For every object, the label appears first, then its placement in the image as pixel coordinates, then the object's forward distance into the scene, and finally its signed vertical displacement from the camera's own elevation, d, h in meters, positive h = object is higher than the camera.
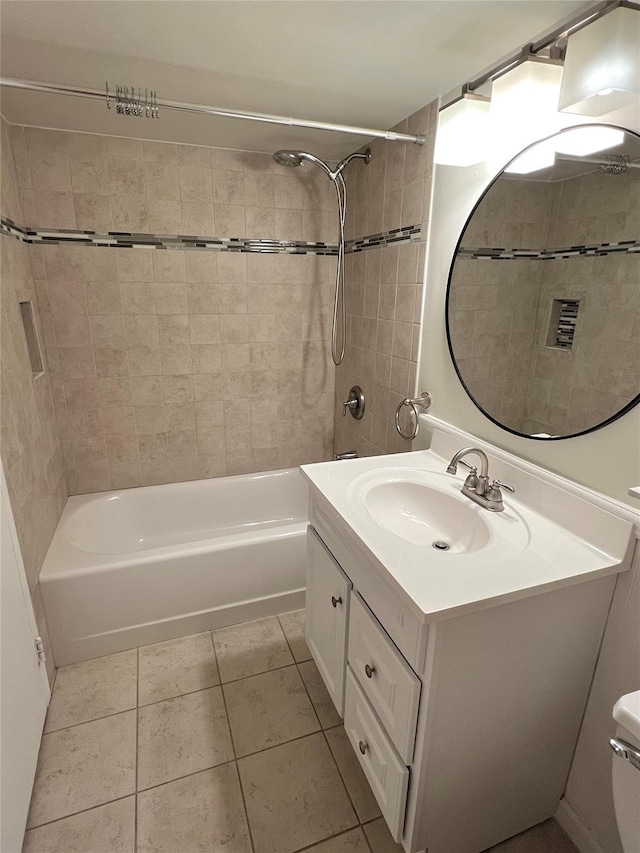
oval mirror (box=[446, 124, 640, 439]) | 0.99 +0.02
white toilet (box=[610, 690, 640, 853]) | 0.71 -0.77
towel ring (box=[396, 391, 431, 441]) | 1.73 -0.42
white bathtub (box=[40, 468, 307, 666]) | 1.74 -1.21
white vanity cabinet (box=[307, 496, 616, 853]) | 0.93 -0.92
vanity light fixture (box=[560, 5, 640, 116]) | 0.93 +0.48
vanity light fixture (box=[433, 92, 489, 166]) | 1.30 +0.48
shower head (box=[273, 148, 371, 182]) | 1.89 +0.55
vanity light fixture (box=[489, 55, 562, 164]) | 1.09 +0.48
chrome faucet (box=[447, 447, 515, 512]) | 1.24 -0.54
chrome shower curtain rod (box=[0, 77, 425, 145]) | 1.19 +0.52
